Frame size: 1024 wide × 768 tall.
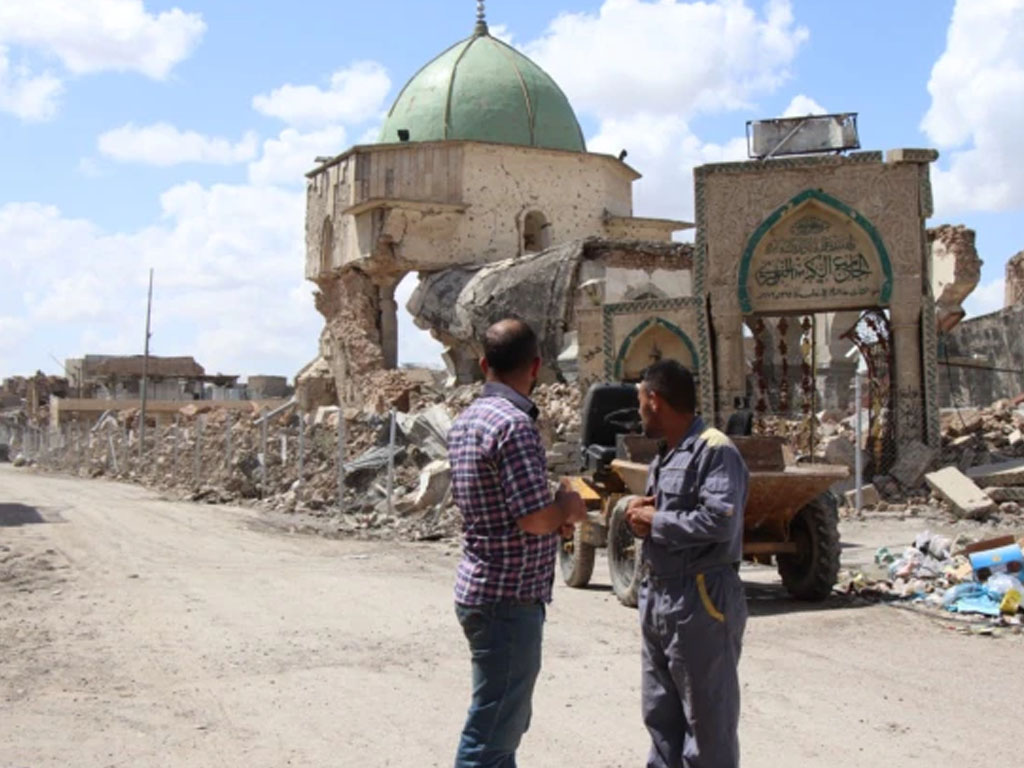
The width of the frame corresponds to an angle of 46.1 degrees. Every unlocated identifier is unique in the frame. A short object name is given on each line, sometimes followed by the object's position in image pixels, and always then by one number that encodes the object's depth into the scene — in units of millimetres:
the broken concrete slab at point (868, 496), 15539
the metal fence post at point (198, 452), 26188
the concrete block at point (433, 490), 17062
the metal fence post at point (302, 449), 20328
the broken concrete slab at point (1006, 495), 14930
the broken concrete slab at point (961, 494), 14227
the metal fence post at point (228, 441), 24406
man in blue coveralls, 3830
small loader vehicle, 8805
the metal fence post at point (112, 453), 34675
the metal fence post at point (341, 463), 18266
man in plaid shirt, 3561
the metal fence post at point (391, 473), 17062
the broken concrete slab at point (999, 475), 15188
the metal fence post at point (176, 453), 28500
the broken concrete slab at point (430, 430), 19703
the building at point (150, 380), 54812
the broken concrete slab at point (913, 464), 16359
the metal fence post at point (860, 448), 14797
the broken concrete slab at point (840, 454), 17094
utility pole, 32500
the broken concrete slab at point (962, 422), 18620
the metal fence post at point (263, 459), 22438
